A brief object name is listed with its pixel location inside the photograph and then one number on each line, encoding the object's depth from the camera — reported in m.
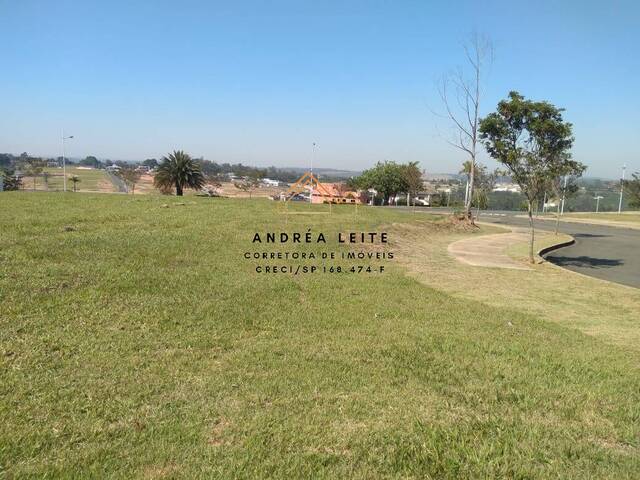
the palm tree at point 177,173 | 32.88
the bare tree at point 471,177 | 21.08
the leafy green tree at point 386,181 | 49.19
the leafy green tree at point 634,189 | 43.28
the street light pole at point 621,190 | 44.06
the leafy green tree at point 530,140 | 11.73
